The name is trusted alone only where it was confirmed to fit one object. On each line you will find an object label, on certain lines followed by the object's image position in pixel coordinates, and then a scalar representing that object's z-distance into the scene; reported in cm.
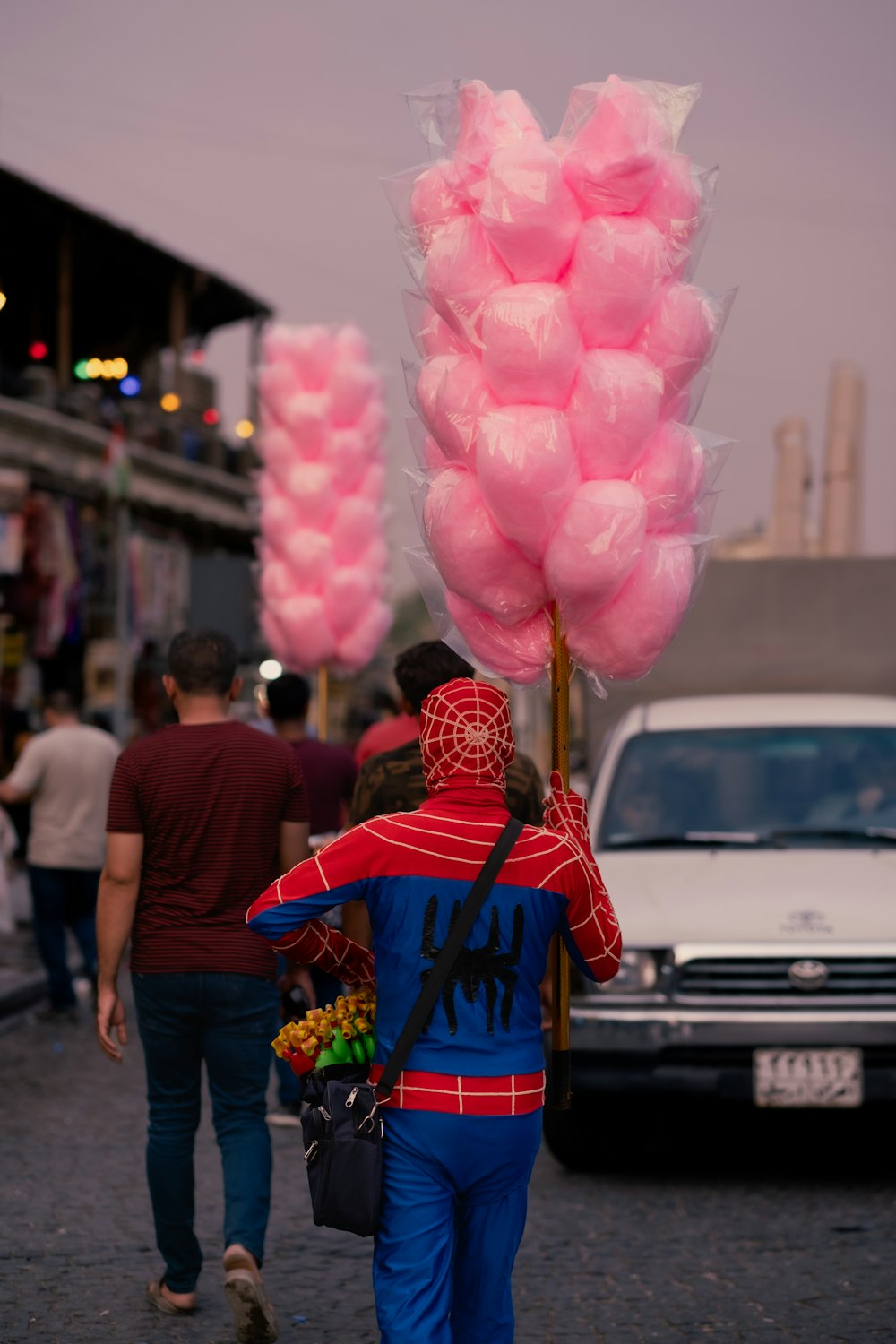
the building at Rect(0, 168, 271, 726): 2564
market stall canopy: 2827
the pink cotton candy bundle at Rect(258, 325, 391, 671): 1238
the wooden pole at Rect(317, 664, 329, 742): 1249
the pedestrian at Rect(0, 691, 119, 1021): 1213
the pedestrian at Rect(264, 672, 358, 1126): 884
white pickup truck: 737
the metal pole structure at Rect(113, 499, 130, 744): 2248
